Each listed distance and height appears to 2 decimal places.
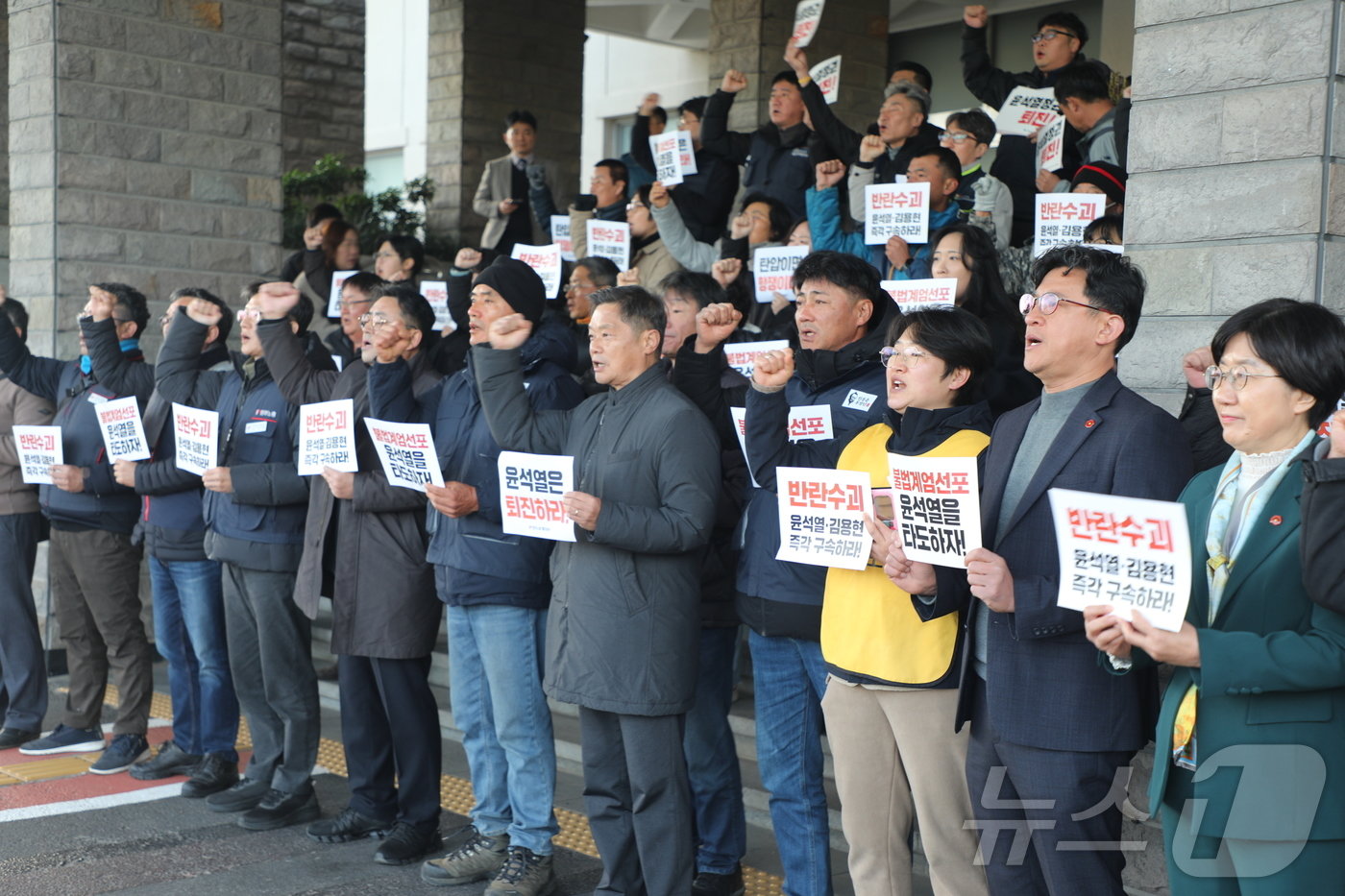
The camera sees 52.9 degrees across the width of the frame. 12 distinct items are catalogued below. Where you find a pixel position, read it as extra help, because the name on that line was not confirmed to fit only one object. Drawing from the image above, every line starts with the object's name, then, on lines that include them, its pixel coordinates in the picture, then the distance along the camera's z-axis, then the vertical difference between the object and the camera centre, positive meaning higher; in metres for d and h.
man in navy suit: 3.21 -0.56
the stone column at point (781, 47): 11.97 +2.94
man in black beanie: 5.05 -1.05
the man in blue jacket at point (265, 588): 5.91 -1.02
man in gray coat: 4.38 -0.77
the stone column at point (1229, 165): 4.24 +0.73
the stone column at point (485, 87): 12.83 +2.69
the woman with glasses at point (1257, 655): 2.75 -0.54
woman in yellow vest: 3.71 -0.83
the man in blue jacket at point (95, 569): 6.84 -1.12
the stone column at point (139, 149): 8.61 +1.35
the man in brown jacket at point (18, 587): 7.27 -1.29
